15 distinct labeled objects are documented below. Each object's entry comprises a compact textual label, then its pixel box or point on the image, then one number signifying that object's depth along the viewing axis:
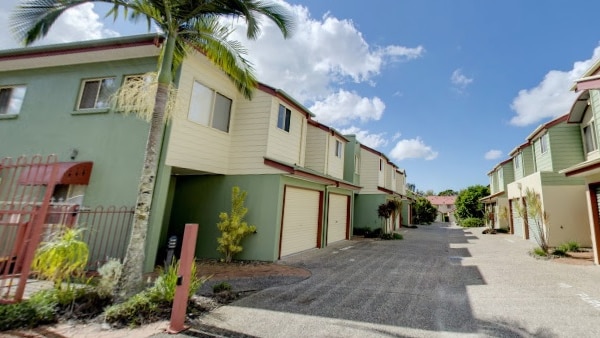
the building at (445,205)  59.02
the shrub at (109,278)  5.29
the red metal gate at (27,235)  4.74
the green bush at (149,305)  4.67
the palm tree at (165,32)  5.55
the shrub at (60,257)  4.91
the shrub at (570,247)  12.47
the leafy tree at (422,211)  41.09
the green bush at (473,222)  35.78
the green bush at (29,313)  4.32
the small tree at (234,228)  9.64
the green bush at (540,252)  11.96
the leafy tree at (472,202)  38.34
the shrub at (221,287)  6.51
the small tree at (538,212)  12.44
